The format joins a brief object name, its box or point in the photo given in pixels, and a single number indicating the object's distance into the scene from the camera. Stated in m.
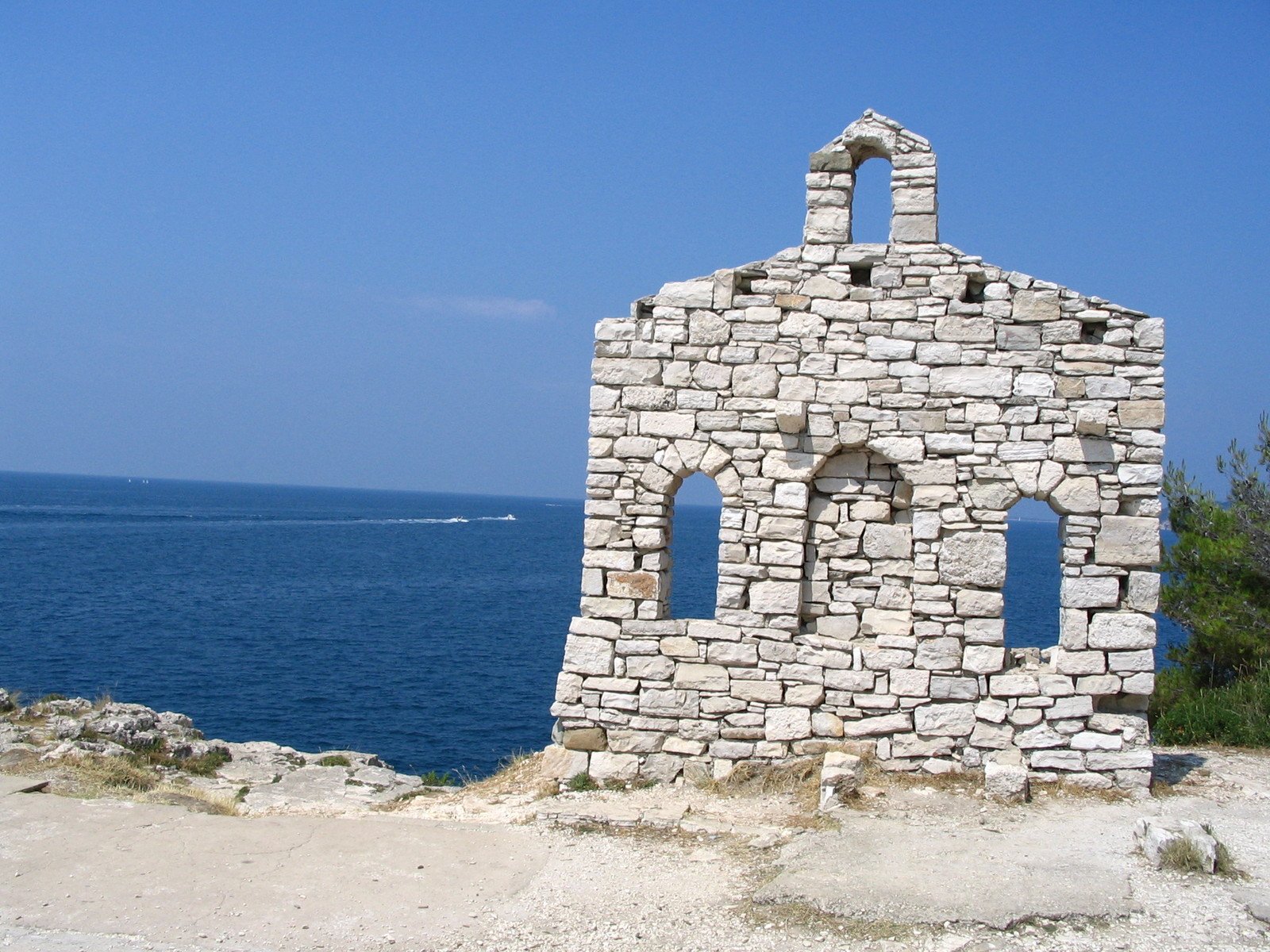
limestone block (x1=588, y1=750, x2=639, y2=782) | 8.75
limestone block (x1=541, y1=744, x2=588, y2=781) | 8.80
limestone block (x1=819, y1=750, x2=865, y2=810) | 7.93
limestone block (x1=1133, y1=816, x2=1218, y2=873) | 6.65
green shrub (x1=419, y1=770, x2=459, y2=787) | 11.53
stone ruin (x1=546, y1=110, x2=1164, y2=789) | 8.45
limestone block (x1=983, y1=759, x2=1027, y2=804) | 8.03
